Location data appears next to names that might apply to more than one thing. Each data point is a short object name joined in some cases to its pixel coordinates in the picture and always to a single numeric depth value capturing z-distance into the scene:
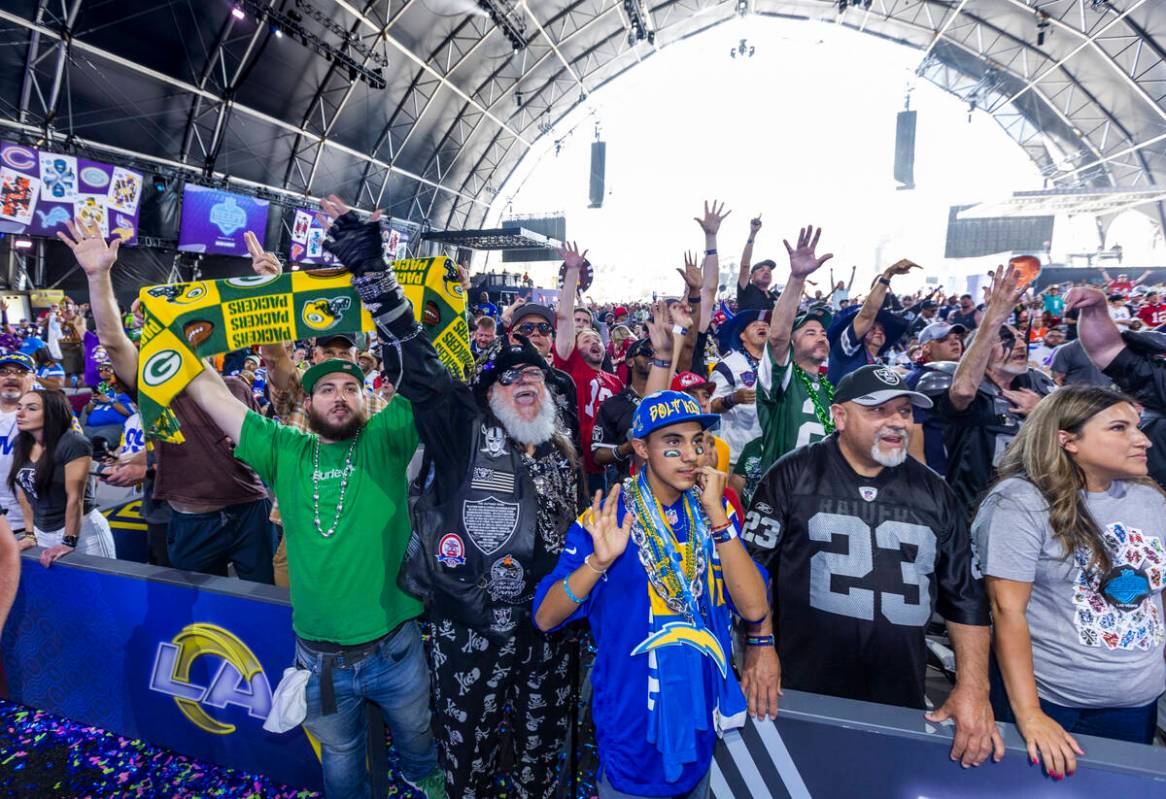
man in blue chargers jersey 1.64
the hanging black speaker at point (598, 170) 27.08
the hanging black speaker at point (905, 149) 24.02
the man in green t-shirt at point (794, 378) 2.88
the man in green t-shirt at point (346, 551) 2.15
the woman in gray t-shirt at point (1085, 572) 1.80
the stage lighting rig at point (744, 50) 25.89
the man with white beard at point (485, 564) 2.08
